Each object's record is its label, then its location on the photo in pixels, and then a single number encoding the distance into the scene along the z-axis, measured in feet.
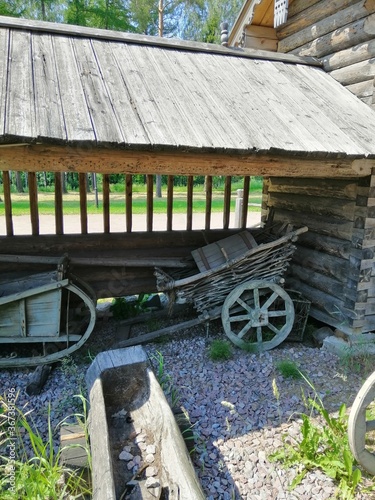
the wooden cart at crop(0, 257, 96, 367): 14.24
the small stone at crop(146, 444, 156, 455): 9.07
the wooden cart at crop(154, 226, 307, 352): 15.58
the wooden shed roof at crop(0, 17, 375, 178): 10.69
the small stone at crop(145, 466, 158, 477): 8.45
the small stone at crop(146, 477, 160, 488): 8.04
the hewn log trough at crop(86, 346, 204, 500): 7.52
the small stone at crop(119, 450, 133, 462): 9.00
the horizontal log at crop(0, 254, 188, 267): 15.52
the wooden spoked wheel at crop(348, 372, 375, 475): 8.81
